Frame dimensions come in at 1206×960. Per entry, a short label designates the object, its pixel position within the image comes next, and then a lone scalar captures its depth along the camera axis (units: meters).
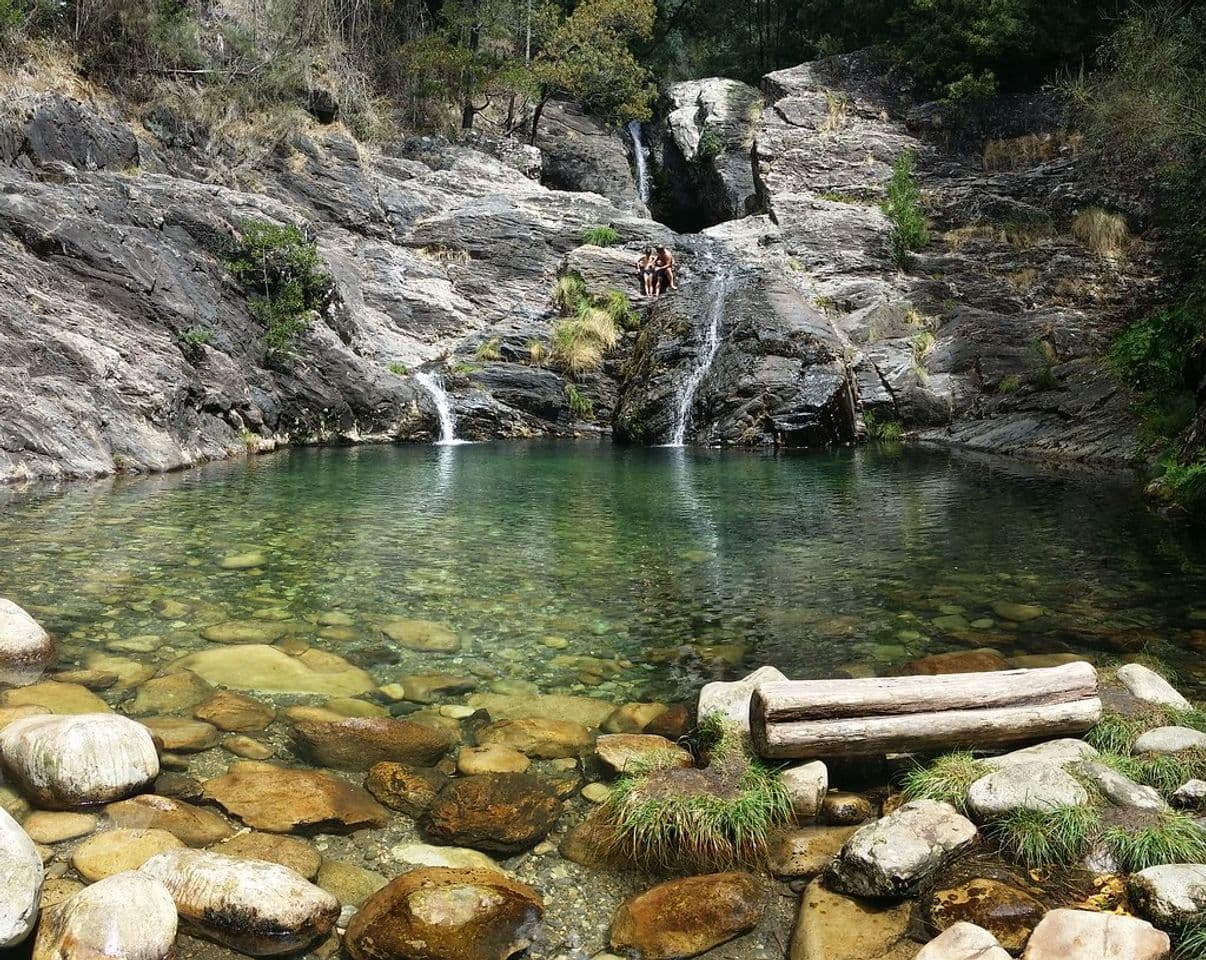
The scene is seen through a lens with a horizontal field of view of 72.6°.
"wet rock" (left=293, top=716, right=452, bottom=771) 3.51
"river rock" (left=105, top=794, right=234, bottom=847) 2.83
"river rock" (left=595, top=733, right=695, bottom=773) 3.37
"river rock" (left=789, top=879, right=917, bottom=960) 2.34
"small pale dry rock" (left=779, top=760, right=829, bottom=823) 3.01
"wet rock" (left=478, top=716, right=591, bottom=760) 3.64
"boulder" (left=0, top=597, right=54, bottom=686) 4.14
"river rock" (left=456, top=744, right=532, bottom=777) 3.45
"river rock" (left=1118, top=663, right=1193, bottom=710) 3.59
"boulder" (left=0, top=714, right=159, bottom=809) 2.89
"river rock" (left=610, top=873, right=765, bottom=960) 2.45
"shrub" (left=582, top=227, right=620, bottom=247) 23.64
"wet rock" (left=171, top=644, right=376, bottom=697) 4.22
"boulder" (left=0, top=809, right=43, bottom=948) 2.14
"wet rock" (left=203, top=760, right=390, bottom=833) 2.97
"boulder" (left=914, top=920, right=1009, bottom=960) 2.10
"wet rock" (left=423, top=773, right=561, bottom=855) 2.94
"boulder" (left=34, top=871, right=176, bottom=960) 2.11
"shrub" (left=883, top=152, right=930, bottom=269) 23.58
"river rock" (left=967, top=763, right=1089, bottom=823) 2.78
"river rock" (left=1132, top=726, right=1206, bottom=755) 3.10
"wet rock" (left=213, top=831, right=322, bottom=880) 2.70
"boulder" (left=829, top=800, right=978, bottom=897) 2.52
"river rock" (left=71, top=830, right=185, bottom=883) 2.57
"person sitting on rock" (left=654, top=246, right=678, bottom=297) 22.59
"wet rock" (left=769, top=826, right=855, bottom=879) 2.76
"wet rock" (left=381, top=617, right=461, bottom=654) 4.91
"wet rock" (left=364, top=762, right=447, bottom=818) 3.16
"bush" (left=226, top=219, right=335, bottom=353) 17.02
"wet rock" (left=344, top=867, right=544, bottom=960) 2.33
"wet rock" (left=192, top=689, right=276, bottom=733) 3.75
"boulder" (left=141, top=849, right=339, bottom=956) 2.33
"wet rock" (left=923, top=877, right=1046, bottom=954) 2.33
